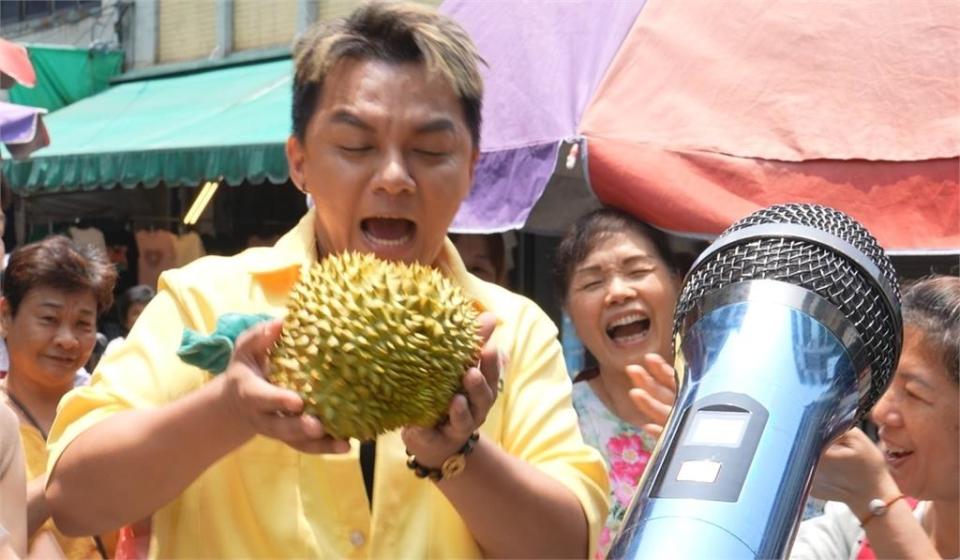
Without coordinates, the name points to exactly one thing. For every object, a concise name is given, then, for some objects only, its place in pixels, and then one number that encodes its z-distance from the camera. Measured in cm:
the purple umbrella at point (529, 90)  400
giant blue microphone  96
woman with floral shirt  347
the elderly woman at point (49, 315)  406
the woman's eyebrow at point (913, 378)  254
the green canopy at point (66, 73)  1337
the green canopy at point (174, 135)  888
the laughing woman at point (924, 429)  252
